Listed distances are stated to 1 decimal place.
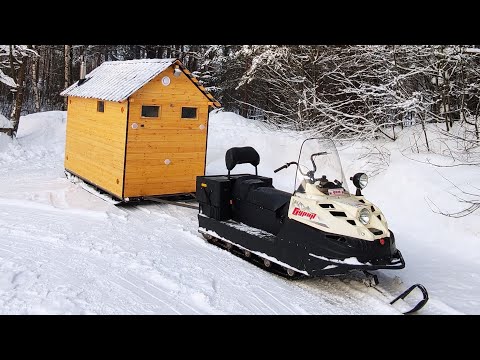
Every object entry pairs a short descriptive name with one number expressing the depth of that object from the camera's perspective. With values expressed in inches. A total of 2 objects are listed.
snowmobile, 203.3
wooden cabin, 351.6
